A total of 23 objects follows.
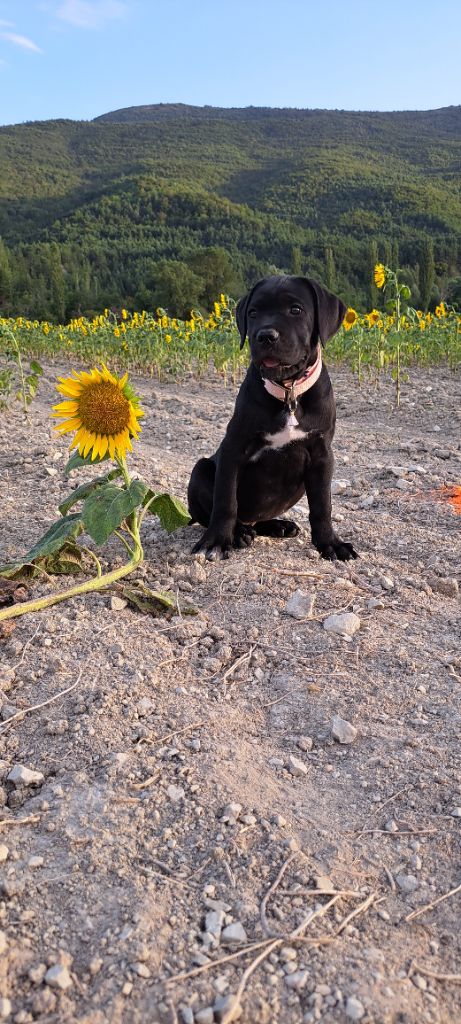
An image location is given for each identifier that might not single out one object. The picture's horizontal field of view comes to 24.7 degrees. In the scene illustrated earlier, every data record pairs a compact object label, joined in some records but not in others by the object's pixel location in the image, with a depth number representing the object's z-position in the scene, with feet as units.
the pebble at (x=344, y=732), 3.43
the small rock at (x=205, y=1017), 2.31
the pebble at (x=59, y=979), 2.40
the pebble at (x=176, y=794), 3.15
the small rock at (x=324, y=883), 2.85
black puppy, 4.42
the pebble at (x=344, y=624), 4.04
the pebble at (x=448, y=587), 4.47
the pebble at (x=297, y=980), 2.43
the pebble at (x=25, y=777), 3.20
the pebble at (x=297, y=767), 3.29
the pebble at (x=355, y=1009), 2.32
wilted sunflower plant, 4.06
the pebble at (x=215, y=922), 2.63
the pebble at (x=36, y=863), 2.91
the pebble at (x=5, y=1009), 2.31
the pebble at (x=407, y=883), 2.89
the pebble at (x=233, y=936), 2.60
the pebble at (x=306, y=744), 3.41
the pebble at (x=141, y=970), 2.44
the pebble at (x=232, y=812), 3.08
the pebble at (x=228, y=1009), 2.32
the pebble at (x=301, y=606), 4.17
